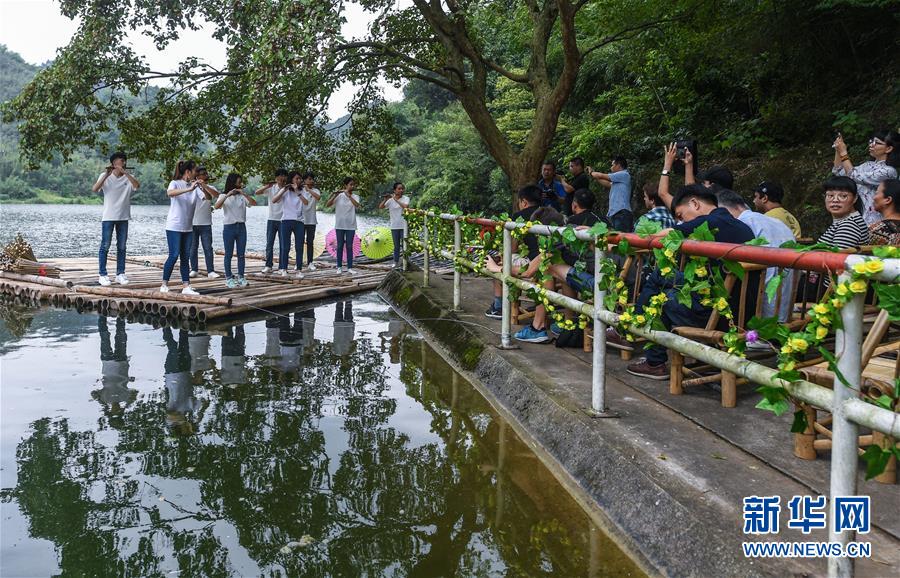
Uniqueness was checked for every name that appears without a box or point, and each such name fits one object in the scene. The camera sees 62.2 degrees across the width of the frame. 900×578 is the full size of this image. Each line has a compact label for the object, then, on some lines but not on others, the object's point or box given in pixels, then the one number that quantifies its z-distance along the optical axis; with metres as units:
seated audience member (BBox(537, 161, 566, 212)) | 9.00
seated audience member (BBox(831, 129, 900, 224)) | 6.18
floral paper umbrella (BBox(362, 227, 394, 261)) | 15.56
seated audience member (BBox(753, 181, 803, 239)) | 6.07
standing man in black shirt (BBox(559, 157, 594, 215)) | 8.55
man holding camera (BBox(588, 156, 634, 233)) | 8.17
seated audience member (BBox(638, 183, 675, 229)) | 5.94
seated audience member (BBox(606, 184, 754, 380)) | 4.36
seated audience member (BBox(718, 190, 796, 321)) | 4.62
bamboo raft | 8.92
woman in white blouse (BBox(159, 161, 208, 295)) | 9.49
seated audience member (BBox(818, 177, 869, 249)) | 5.18
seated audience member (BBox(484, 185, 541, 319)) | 6.22
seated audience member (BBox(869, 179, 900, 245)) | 4.80
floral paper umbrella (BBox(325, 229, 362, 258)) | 16.33
